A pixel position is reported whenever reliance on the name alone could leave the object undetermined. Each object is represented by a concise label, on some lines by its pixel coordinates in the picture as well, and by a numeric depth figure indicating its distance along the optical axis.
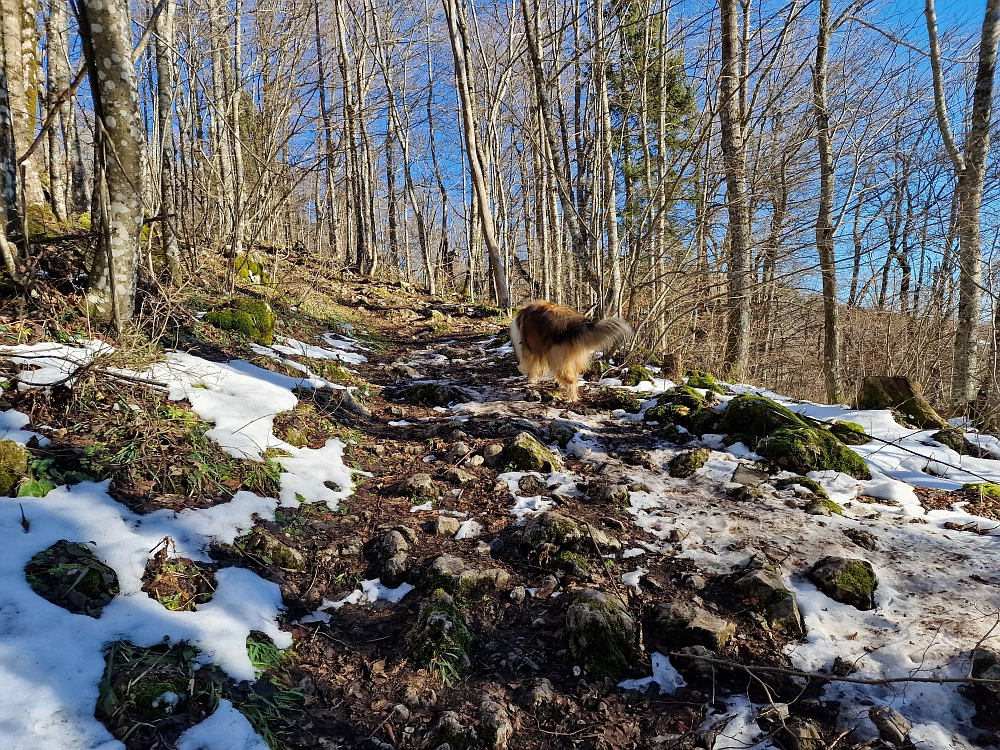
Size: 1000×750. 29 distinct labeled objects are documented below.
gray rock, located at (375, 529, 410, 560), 3.02
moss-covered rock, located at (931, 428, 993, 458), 4.31
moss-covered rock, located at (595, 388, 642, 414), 5.68
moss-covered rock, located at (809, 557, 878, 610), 2.60
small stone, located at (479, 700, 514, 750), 1.96
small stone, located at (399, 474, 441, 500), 3.79
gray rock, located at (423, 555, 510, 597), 2.77
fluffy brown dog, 5.66
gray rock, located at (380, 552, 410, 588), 2.86
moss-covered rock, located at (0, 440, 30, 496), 2.47
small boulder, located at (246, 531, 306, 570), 2.79
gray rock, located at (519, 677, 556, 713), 2.14
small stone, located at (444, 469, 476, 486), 4.00
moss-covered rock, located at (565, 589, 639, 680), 2.35
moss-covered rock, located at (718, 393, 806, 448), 4.48
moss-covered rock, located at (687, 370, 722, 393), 5.91
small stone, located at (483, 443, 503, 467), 4.29
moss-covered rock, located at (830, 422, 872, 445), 4.55
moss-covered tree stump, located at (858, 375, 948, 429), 5.02
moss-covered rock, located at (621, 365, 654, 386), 6.43
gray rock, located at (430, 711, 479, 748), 1.94
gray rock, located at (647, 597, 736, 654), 2.41
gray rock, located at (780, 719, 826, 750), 1.88
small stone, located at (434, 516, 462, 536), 3.33
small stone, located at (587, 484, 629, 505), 3.69
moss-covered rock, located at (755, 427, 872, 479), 4.00
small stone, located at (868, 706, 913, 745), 1.89
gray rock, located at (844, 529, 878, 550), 3.02
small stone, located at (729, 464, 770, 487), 3.85
